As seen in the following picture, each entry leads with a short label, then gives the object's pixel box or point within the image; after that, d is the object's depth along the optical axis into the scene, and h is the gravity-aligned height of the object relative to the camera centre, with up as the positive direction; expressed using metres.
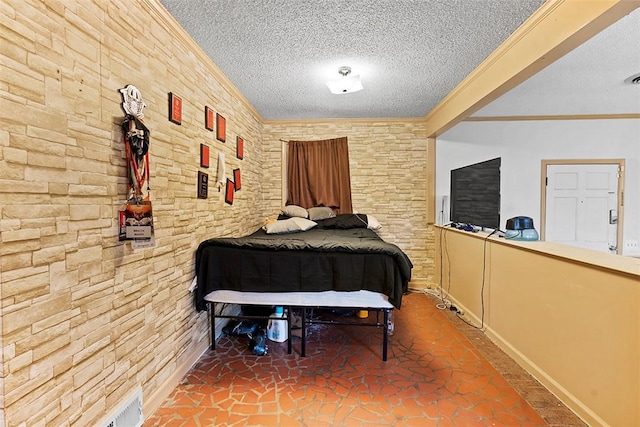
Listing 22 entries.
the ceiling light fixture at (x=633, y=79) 2.53 +1.27
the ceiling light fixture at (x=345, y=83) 2.39 +1.09
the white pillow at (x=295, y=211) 3.74 -0.07
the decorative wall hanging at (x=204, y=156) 2.13 +0.39
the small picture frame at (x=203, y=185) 2.10 +0.15
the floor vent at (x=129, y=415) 1.30 -1.06
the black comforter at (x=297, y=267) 1.98 -0.45
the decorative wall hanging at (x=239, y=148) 2.92 +0.63
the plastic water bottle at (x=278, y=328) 2.37 -1.07
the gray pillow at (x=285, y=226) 2.96 -0.23
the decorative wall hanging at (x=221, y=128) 2.41 +0.70
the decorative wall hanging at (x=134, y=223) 1.33 -0.10
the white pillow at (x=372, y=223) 3.59 -0.21
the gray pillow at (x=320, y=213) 3.74 -0.09
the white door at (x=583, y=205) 3.53 +0.07
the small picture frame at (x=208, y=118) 2.20 +0.72
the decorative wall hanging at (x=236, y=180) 2.85 +0.27
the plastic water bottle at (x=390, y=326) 2.54 -1.14
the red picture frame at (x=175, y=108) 1.73 +0.62
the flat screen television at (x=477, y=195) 2.48 +0.15
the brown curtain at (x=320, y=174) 3.86 +0.46
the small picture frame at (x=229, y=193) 2.64 +0.12
